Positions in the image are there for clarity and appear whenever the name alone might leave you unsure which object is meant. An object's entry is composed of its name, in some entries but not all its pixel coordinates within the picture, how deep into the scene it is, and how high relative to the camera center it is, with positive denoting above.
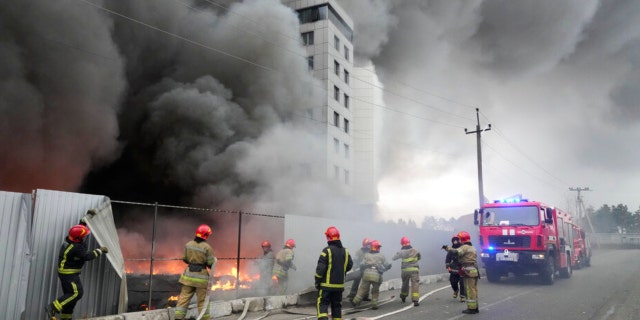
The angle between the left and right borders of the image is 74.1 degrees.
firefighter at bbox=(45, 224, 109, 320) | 5.49 -0.53
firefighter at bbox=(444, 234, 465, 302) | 9.30 -0.89
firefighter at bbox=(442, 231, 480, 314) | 7.59 -0.70
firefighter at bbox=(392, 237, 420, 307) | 8.91 -0.77
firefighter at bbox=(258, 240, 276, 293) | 10.39 -0.98
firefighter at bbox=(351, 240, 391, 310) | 8.35 -0.82
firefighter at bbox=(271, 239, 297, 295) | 9.64 -0.84
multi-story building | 33.69 +12.97
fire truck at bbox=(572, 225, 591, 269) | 17.47 -0.67
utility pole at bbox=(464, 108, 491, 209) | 21.76 +3.87
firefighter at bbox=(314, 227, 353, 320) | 5.54 -0.64
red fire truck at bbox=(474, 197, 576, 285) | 12.32 -0.17
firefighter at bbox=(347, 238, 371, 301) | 9.25 -0.91
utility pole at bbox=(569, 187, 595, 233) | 53.51 +4.42
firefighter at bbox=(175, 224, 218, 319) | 5.75 -0.61
